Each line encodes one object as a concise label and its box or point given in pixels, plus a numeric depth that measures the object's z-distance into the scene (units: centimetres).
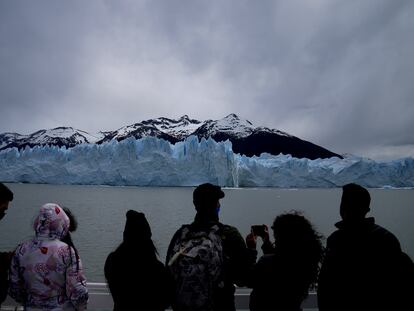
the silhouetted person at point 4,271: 196
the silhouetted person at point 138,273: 190
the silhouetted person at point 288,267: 187
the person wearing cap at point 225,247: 198
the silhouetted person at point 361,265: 179
